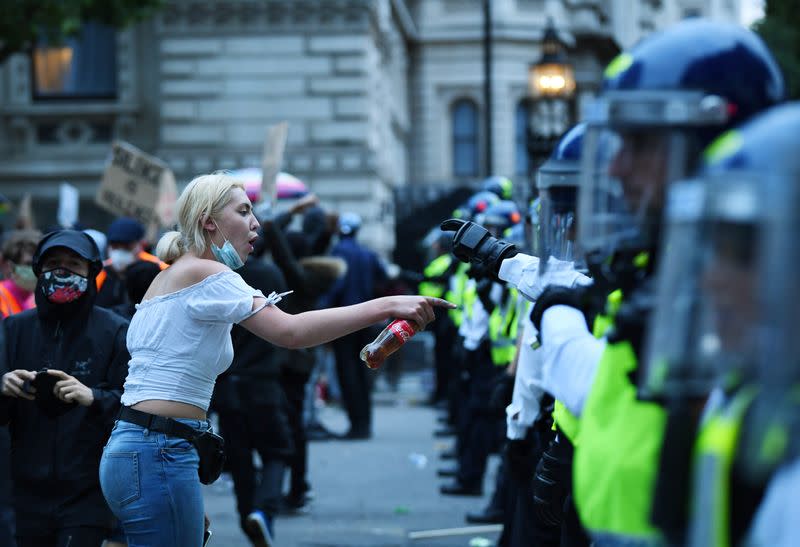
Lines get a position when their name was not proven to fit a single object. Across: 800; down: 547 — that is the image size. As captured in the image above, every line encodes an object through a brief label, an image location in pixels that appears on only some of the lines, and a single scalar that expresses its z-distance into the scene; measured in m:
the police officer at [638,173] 4.33
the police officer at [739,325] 3.46
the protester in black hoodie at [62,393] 8.81
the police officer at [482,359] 16.25
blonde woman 7.62
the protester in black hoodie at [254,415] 13.87
